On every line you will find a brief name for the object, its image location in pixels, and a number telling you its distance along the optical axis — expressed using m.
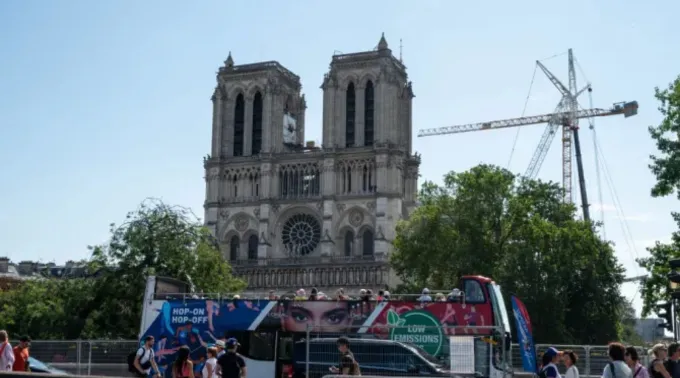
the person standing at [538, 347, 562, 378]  15.90
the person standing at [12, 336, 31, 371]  20.59
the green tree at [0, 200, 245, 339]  43.50
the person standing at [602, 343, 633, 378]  14.73
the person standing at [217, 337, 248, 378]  16.25
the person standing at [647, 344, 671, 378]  14.61
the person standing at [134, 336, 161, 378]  20.72
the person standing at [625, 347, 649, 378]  15.15
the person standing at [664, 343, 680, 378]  15.23
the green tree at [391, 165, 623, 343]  56.06
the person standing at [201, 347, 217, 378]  17.59
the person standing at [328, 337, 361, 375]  15.71
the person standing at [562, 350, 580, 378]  17.17
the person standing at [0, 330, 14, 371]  19.44
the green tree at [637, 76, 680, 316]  32.94
